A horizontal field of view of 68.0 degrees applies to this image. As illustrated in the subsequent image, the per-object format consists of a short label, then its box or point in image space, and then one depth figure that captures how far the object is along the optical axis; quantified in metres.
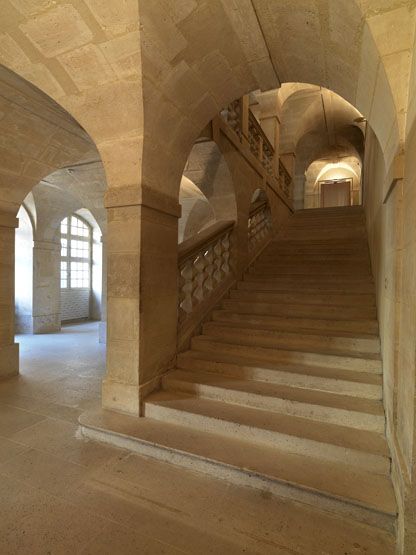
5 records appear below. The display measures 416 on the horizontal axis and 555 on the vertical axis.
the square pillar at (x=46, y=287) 8.64
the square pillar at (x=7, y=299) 4.28
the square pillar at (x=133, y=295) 2.85
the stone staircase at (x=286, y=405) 2.05
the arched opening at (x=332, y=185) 16.78
